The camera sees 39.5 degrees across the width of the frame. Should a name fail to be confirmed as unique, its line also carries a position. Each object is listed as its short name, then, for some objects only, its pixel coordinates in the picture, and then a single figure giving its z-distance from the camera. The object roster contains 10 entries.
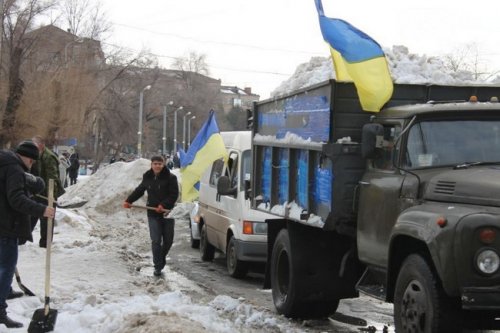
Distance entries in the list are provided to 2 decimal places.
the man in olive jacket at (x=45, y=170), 11.91
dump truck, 5.05
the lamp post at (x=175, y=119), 84.50
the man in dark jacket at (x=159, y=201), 10.79
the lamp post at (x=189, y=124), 100.39
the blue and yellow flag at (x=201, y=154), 12.28
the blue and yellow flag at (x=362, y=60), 6.80
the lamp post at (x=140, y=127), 56.66
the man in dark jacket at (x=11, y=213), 6.48
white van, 10.73
